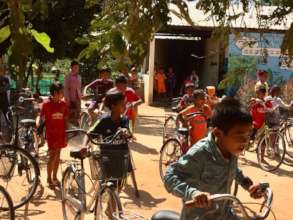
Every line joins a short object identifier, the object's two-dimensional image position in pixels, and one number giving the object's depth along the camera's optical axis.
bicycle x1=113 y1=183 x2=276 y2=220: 2.79
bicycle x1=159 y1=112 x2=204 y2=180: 8.47
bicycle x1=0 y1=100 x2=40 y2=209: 7.27
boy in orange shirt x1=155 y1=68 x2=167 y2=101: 22.09
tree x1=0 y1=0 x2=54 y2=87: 2.51
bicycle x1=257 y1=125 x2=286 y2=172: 10.36
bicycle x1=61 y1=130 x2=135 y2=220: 5.13
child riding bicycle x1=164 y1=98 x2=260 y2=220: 3.22
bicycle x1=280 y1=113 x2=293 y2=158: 11.41
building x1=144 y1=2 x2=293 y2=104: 20.16
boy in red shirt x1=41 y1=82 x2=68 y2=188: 7.96
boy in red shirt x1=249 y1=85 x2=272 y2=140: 10.63
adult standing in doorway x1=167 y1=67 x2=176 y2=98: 23.63
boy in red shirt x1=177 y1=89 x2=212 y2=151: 8.52
